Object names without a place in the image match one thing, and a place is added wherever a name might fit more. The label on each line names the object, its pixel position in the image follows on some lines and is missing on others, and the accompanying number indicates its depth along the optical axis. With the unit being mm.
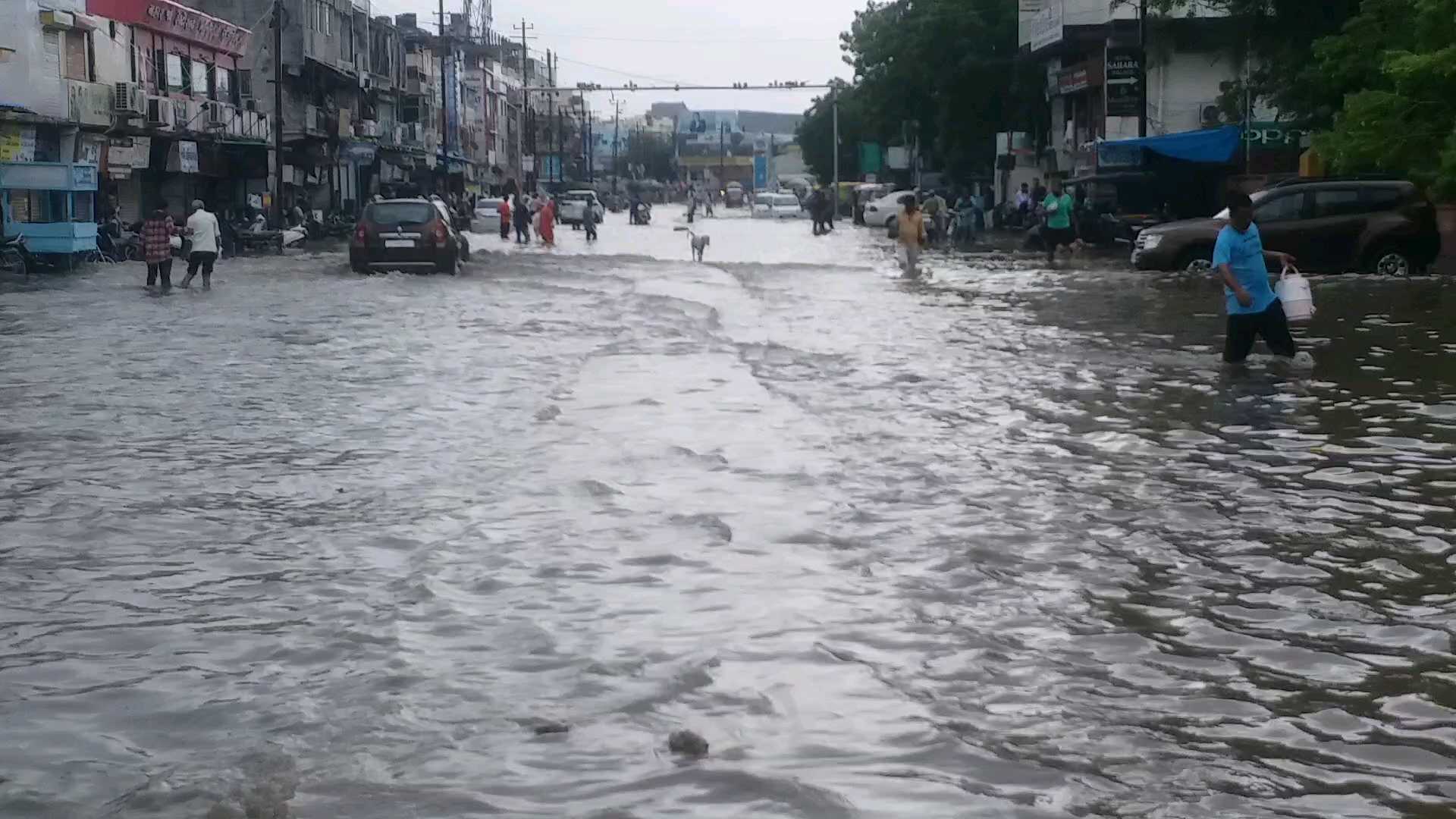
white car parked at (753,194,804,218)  96688
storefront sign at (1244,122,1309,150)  40031
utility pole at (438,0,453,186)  84288
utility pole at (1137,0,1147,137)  43388
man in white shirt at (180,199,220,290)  29953
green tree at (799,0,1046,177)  65000
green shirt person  37875
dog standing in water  40156
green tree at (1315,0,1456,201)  24047
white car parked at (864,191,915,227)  68675
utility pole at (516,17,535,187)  131875
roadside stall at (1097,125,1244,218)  40812
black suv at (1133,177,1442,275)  27953
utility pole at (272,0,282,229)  55562
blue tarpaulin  40562
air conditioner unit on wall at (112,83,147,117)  48812
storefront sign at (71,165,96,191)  38594
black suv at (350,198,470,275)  32875
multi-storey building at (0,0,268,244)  43875
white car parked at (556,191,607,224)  74375
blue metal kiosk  36906
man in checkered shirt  29172
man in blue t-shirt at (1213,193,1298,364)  14242
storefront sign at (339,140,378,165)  77062
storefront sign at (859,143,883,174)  109812
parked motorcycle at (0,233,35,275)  35062
